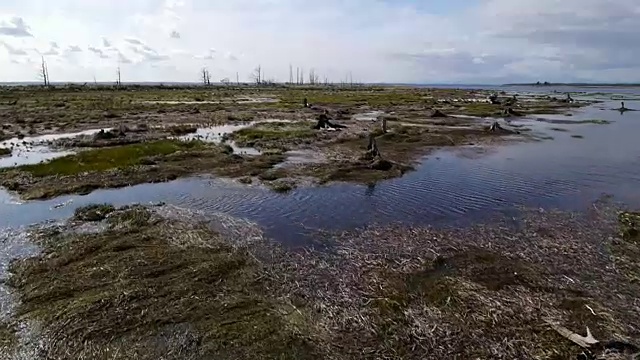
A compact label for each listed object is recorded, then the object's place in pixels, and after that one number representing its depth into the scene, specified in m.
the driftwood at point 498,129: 51.82
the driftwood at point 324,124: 52.38
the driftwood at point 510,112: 74.25
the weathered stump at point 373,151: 34.02
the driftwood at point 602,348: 10.54
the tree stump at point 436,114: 67.98
